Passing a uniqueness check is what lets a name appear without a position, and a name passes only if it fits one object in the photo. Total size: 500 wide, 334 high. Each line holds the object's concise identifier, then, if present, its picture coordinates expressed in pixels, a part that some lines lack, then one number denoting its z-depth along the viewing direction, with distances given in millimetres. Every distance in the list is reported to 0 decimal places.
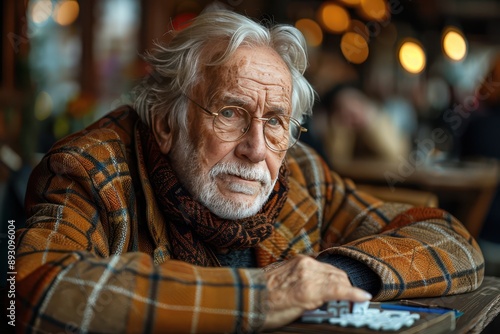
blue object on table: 1639
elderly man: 1499
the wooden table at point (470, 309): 1474
